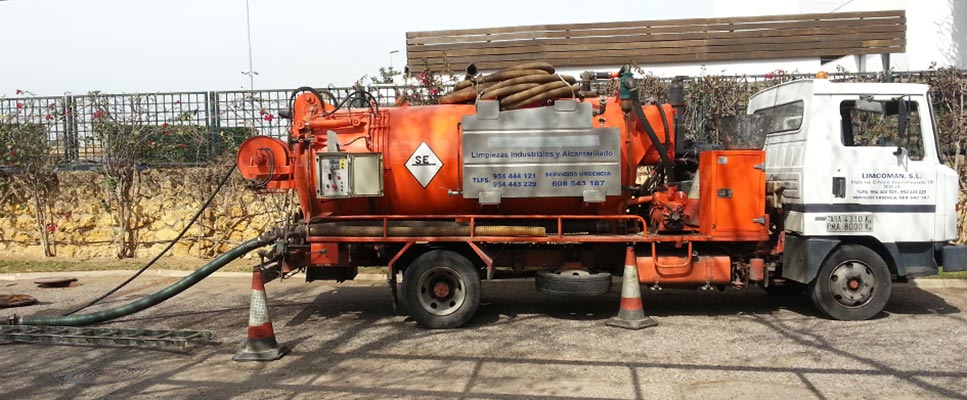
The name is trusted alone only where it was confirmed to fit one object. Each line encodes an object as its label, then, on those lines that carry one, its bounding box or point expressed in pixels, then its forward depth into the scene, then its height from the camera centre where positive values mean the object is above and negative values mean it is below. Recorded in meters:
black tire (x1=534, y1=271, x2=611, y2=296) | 7.14 -0.93
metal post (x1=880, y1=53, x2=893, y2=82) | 14.90 +2.70
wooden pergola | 14.76 +3.27
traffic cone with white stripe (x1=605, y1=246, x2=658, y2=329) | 7.07 -1.11
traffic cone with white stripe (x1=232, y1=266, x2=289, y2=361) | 6.01 -1.17
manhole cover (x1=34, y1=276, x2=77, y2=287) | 9.89 -1.04
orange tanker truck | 7.15 -0.04
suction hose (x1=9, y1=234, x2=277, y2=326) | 7.17 -0.97
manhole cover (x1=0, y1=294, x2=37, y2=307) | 8.53 -1.11
